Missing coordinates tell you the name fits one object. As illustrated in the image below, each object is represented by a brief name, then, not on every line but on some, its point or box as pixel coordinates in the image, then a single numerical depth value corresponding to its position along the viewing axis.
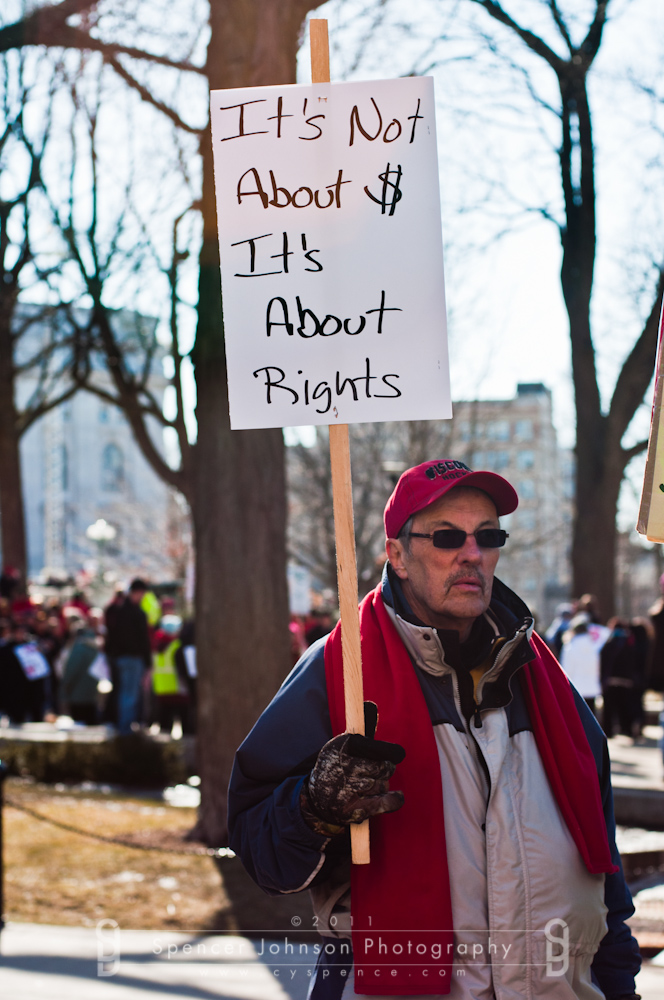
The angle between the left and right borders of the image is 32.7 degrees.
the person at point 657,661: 9.21
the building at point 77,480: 67.50
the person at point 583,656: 12.75
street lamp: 31.00
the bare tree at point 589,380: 15.70
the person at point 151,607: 16.08
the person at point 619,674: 14.83
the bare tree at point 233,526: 8.03
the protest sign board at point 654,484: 2.71
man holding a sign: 2.34
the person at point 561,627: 14.11
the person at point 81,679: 14.51
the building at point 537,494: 52.07
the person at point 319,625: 13.76
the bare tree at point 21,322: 16.05
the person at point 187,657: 13.00
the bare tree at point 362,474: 26.16
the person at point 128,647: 14.02
